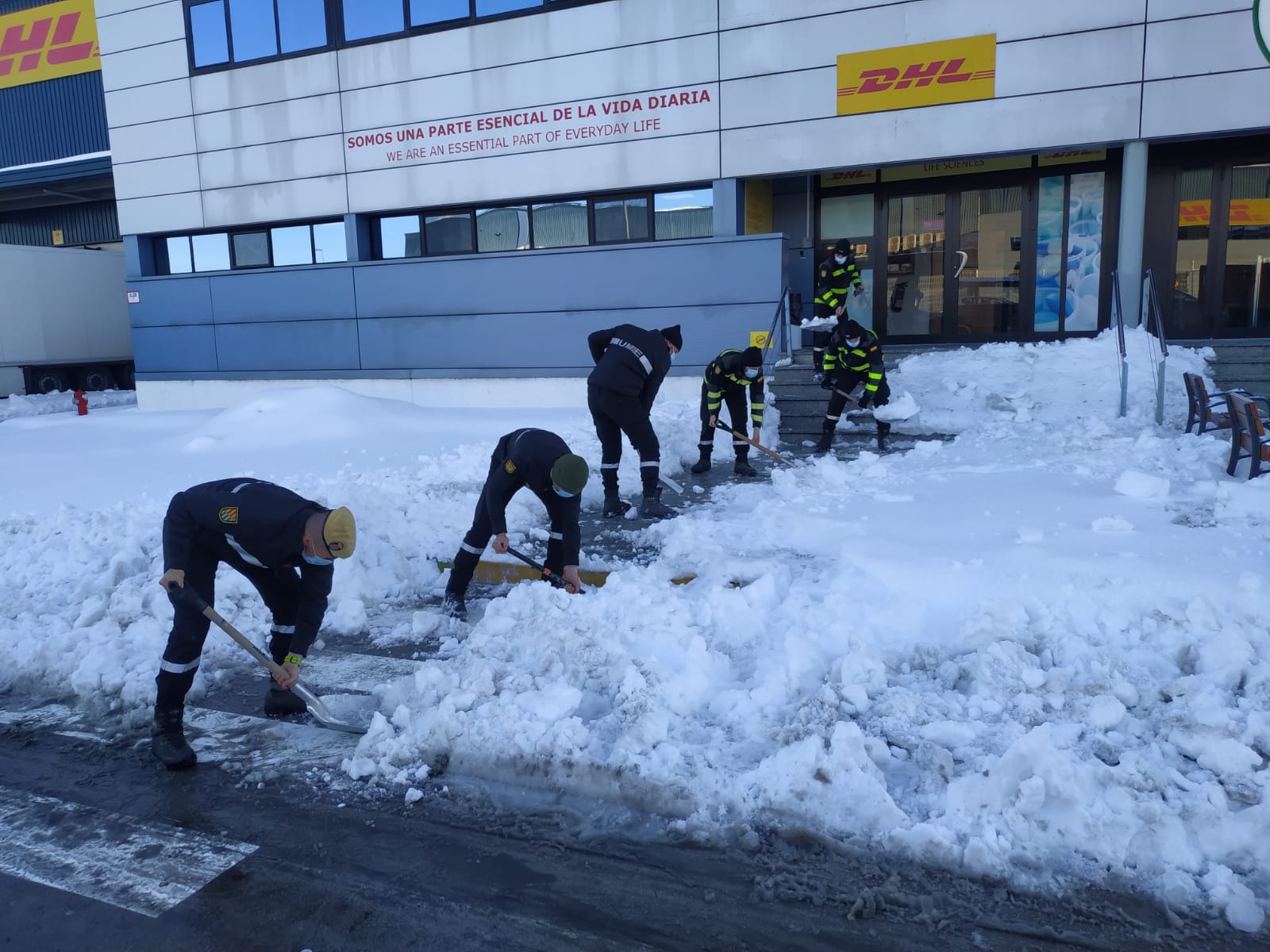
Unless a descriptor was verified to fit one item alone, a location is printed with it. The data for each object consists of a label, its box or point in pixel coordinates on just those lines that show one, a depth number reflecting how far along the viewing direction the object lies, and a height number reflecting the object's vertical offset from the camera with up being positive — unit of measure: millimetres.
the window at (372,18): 14242 +5205
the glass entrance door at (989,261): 12711 +848
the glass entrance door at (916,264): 13141 +857
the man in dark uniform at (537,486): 5270 -905
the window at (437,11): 13844 +5132
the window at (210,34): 15500 +5470
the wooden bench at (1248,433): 6707 -954
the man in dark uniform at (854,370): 9516 -502
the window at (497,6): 13453 +5023
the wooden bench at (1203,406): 8359 -910
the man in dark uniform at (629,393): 7250 -510
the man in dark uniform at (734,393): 8328 -629
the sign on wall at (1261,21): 6617 +2169
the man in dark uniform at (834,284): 10852 +499
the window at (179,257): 16953 +1721
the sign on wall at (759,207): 13219 +1827
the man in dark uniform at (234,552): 3945 -946
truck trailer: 20406 +708
